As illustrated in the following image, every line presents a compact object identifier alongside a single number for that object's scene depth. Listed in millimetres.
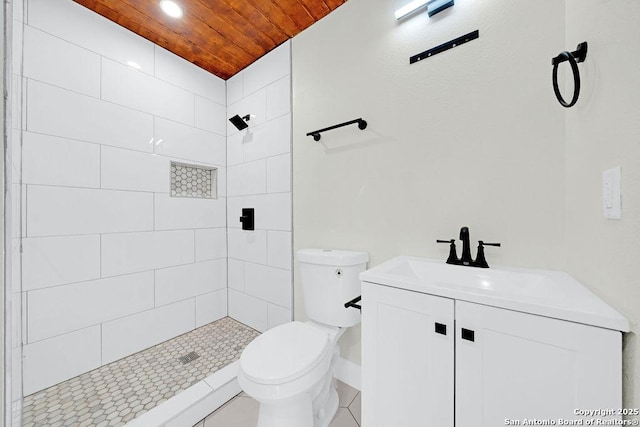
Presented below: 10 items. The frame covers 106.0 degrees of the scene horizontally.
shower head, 1969
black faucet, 961
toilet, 908
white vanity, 531
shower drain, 1578
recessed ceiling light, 1446
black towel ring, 668
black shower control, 1977
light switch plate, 568
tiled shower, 1316
